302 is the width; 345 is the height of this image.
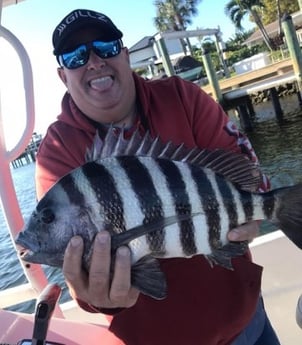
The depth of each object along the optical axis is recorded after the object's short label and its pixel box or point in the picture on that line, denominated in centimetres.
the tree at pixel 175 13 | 6359
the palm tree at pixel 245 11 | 4753
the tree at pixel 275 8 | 5069
